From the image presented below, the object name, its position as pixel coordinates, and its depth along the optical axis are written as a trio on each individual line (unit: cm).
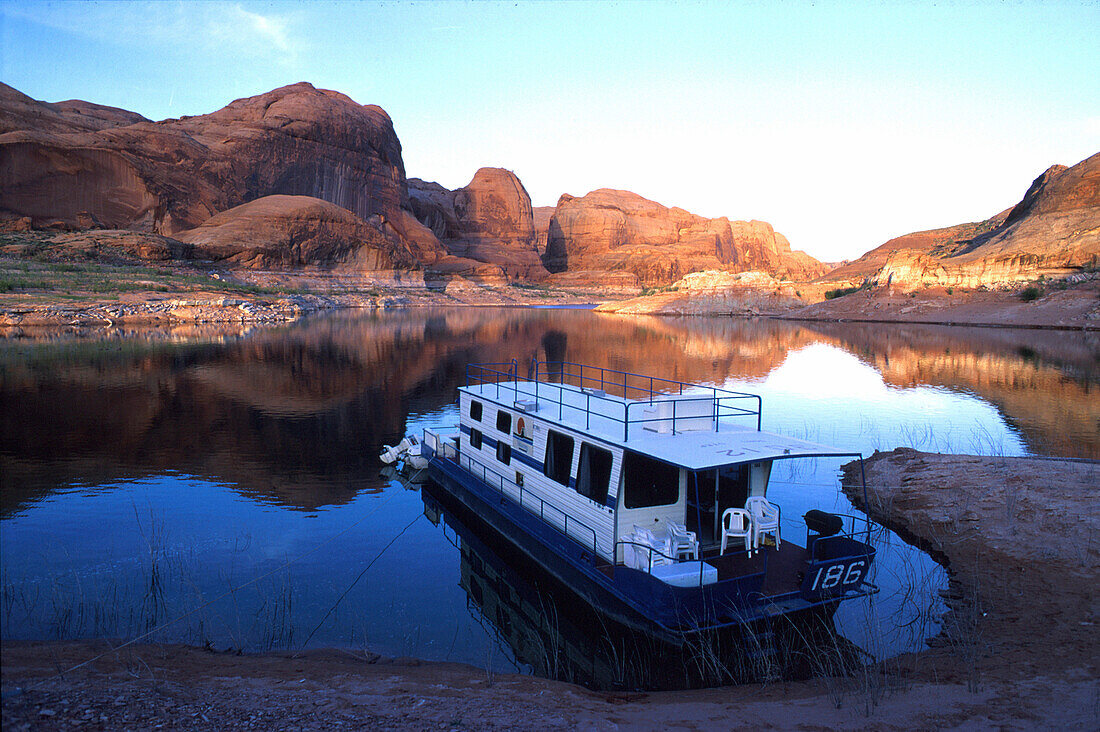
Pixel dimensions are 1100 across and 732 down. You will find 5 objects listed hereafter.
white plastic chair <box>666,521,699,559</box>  973
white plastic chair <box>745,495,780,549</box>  1022
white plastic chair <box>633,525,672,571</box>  957
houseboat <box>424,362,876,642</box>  913
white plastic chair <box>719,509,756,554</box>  1004
